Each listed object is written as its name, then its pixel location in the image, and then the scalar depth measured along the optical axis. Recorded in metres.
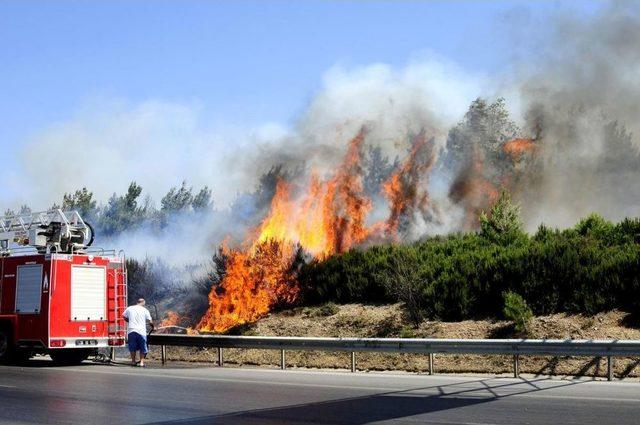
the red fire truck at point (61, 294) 19.34
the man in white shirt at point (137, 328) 19.45
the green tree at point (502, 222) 27.74
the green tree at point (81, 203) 54.22
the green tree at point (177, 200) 54.69
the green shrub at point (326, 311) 24.20
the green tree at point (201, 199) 53.11
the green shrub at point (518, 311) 19.61
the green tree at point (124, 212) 49.91
